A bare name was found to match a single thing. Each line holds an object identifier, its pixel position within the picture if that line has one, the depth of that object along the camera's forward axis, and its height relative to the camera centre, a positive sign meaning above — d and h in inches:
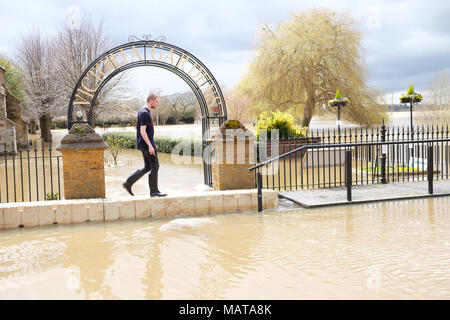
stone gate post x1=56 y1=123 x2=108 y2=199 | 251.8 -4.7
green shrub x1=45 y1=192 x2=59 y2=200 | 310.0 -29.8
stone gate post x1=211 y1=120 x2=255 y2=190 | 285.7 -2.5
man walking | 255.4 +6.0
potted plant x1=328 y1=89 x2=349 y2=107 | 652.1 +74.2
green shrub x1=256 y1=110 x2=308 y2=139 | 669.9 +39.8
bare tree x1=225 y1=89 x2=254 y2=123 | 1475.1 +159.8
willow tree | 1027.9 +198.6
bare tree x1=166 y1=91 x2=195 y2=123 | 1945.3 +220.3
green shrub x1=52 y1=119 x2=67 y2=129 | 2054.8 +158.6
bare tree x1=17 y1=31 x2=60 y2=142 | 1195.9 +222.0
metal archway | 334.3 +68.1
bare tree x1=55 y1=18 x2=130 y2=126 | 1061.1 +244.0
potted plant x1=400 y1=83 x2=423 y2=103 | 619.2 +74.0
